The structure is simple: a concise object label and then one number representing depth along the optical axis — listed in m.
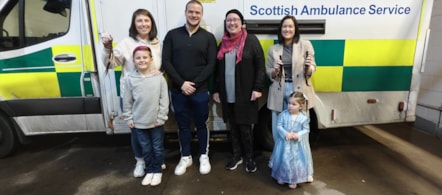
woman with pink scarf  2.79
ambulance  2.96
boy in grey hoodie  2.71
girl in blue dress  2.67
